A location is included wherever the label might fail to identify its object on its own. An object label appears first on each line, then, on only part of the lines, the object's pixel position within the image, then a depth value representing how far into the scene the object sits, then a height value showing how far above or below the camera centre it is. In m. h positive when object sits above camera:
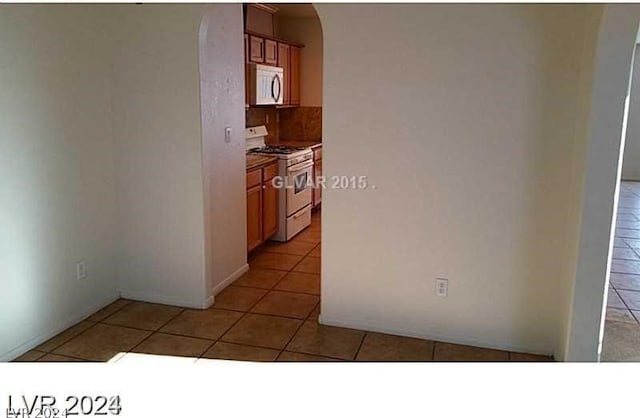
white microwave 5.35 +0.30
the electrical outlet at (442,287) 3.19 -1.02
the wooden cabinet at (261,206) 4.64 -0.84
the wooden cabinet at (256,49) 5.31 +0.65
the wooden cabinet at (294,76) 6.63 +0.47
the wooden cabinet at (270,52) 5.73 +0.67
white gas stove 5.21 -0.68
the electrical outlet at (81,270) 3.42 -1.02
